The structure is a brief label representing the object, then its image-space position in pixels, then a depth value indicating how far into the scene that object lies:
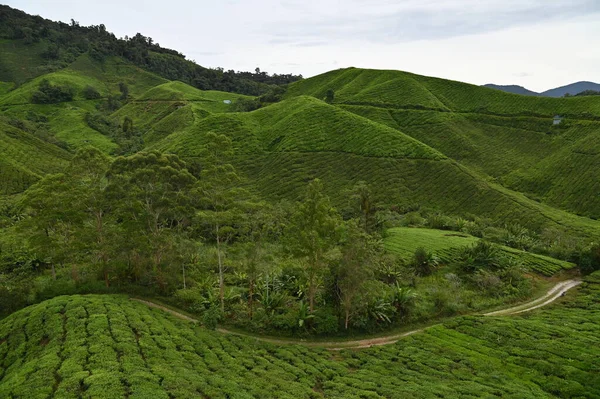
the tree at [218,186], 33.38
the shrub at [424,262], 48.67
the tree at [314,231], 32.28
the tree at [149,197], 35.12
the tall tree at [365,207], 51.69
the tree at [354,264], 32.31
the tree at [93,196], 35.59
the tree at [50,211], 35.00
